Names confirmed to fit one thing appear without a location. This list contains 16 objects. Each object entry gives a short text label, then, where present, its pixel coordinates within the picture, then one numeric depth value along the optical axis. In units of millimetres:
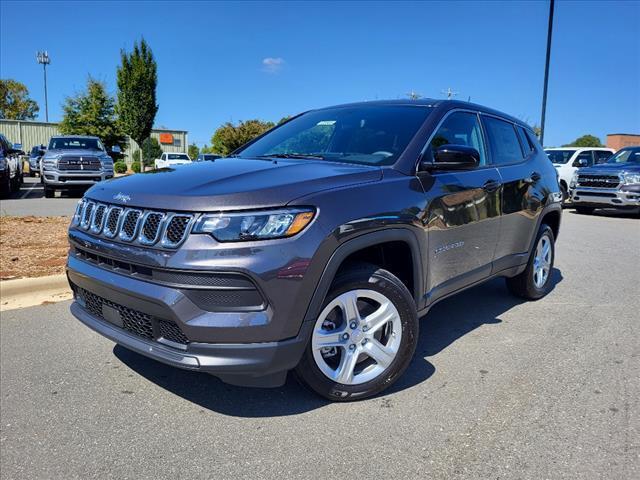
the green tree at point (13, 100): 60588
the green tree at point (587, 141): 57656
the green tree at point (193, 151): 49125
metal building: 41688
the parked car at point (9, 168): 14398
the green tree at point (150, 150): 41100
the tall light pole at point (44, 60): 68875
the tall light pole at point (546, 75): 21875
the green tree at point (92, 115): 36125
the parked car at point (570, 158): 16953
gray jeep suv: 2508
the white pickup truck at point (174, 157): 34344
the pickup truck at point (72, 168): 14977
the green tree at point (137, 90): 32781
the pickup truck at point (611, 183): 13312
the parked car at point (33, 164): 25602
